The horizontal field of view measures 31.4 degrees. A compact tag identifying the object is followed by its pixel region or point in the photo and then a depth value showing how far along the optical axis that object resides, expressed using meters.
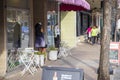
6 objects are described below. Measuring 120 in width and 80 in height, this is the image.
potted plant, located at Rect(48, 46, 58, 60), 9.90
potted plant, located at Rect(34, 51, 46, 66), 8.25
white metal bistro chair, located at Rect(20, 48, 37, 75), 7.31
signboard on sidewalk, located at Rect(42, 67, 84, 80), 3.87
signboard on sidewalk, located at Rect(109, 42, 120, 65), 8.59
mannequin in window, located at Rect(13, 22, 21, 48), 7.80
